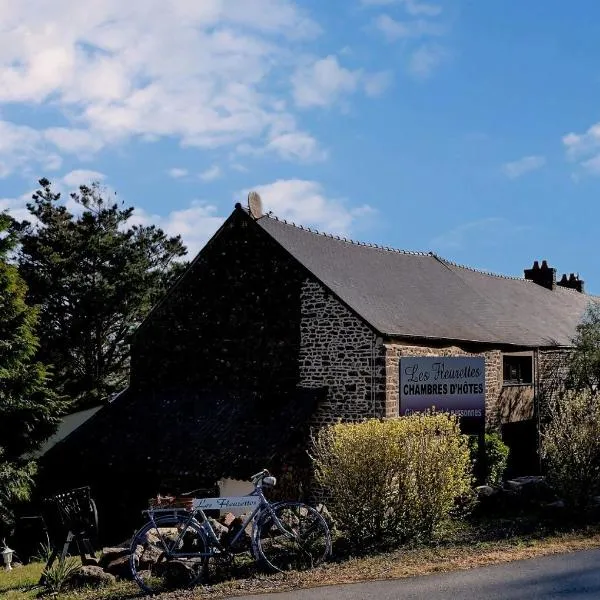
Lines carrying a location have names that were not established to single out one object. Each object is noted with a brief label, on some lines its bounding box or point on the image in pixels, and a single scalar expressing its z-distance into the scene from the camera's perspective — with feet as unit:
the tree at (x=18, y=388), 69.21
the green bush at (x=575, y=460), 39.29
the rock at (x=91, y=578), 32.73
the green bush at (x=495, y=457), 68.69
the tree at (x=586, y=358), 80.74
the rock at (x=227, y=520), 35.76
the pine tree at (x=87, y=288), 114.52
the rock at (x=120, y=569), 33.76
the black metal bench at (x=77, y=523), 34.22
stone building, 62.85
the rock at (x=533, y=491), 42.91
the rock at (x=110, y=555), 35.04
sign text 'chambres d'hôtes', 55.77
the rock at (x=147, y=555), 32.42
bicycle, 30.37
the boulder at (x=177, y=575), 30.22
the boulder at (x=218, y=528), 32.35
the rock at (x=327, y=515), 35.83
